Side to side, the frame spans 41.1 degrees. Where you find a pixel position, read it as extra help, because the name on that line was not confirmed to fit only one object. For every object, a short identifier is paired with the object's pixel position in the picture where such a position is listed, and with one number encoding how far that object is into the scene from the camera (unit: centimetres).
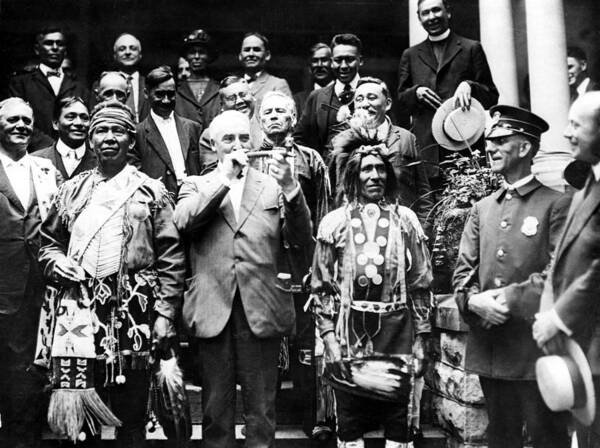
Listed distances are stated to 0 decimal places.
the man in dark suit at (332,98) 486
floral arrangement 431
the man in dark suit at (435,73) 486
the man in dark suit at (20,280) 393
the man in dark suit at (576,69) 476
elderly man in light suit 344
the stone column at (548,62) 486
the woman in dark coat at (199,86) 529
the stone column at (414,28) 598
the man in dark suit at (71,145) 454
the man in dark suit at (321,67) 584
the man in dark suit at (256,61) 531
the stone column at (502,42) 559
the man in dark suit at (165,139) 471
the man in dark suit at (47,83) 532
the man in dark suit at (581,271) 307
